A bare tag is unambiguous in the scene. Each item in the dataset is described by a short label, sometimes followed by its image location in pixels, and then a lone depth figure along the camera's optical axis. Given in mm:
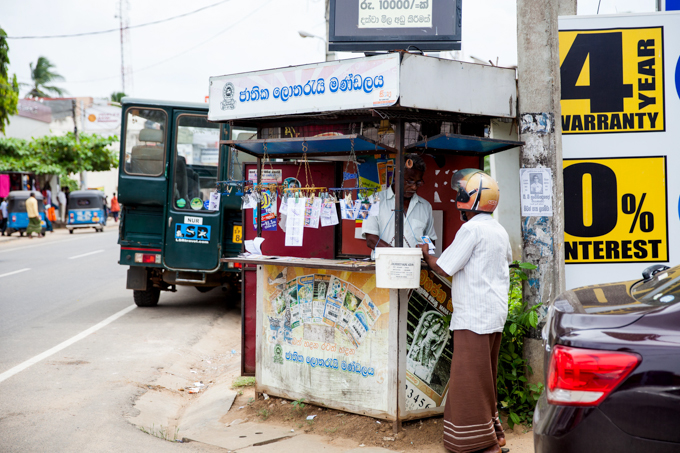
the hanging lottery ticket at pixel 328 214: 4715
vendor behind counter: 4637
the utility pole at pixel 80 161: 30488
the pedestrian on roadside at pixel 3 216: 24641
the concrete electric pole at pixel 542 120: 4391
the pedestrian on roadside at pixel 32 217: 22547
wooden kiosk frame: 4117
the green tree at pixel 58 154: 28016
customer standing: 3748
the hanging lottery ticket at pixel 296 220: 4684
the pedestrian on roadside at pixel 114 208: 35162
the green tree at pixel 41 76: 47406
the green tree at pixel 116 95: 55156
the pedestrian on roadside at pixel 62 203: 32281
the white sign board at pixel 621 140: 4934
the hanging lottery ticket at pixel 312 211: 4715
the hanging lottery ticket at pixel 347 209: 4562
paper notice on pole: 4410
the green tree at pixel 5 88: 16750
